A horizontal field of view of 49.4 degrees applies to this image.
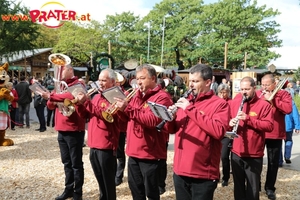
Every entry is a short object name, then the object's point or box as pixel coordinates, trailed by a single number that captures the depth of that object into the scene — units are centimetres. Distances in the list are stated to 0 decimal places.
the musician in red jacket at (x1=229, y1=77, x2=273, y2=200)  416
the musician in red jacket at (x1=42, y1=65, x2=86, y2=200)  477
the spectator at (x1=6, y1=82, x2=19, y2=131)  1195
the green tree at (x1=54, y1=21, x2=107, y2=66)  3934
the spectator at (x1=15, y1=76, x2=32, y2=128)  1249
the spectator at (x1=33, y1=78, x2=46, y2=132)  1191
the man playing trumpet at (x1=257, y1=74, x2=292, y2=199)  532
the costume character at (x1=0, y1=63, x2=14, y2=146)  889
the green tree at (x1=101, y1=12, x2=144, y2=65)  3756
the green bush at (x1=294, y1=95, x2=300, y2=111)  1962
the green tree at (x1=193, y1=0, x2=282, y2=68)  3591
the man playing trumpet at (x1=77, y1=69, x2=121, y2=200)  415
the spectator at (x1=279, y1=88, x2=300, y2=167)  743
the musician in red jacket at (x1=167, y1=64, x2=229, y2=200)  303
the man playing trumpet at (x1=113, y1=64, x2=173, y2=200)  367
